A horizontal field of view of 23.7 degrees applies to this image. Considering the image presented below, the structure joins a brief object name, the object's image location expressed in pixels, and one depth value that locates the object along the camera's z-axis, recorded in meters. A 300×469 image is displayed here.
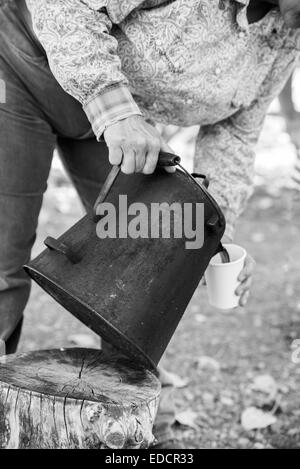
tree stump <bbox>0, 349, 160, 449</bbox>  1.67
